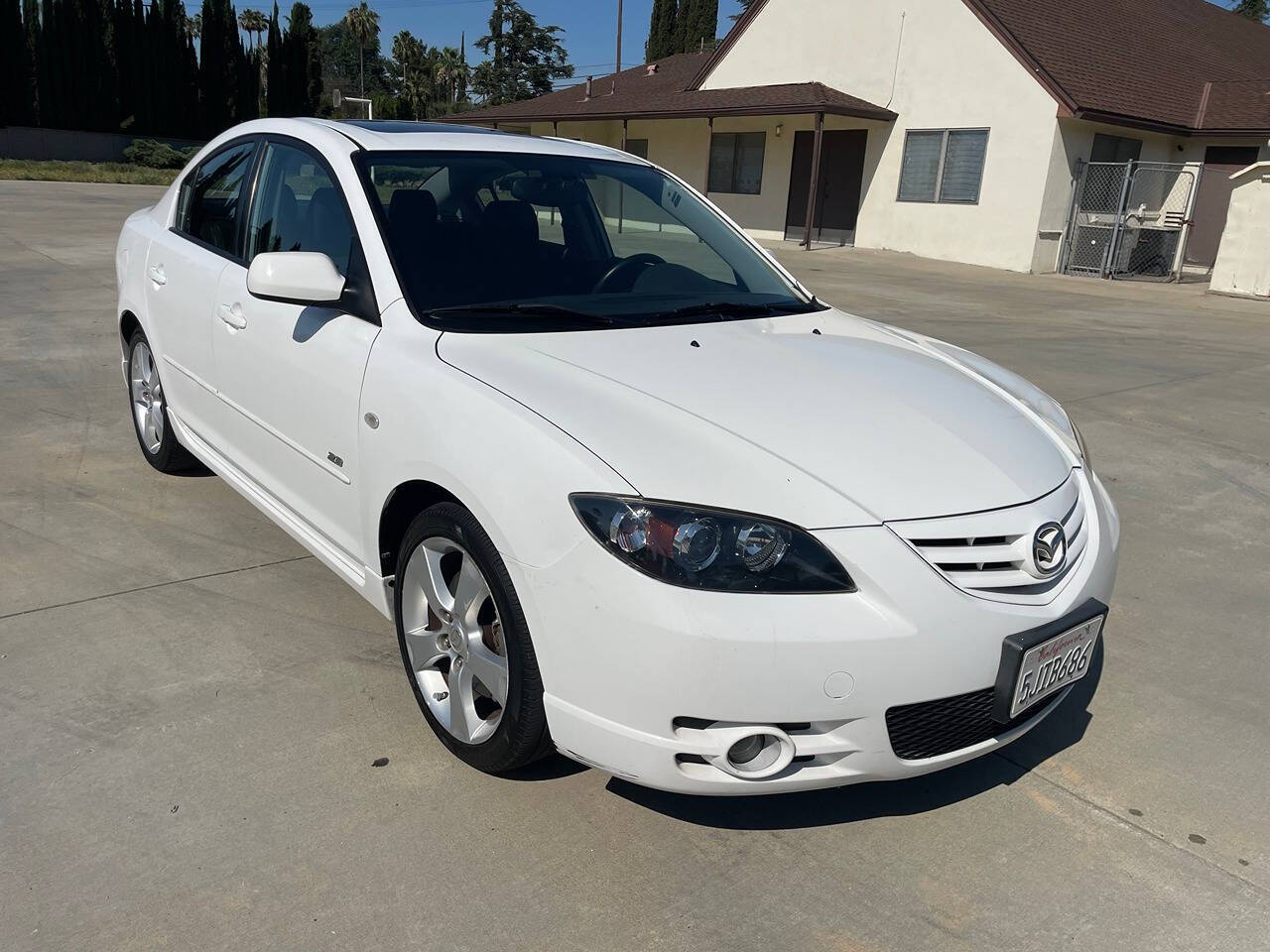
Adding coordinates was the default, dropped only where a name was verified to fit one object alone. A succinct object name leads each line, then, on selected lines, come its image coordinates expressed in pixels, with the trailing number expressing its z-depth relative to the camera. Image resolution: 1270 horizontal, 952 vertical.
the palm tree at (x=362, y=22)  83.75
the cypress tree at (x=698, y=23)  48.03
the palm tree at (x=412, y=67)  73.31
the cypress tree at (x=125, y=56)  40.09
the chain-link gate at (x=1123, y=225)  18.52
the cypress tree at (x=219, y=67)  42.88
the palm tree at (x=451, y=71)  72.94
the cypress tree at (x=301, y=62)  45.47
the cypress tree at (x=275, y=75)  44.22
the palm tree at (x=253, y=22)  78.38
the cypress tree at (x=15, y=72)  36.84
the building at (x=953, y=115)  19.08
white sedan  2.08
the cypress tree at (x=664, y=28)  49.16
